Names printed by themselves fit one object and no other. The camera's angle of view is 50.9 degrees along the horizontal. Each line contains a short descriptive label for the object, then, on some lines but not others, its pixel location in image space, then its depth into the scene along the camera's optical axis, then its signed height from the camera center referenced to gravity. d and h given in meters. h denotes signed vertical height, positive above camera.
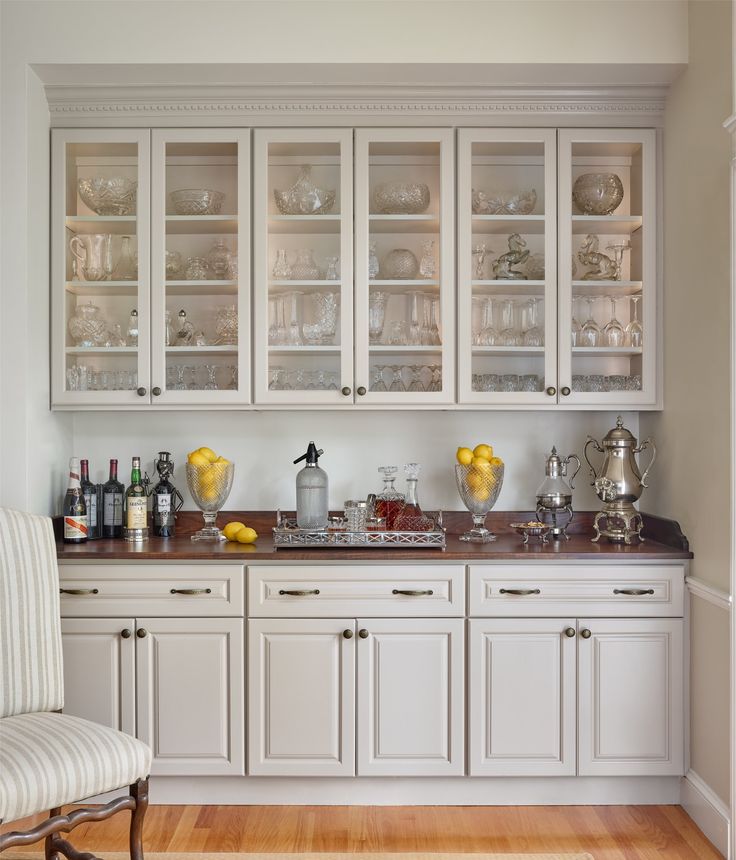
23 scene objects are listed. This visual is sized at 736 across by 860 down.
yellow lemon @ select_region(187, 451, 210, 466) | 2.96 -0.12
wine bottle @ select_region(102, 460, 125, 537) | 3.03 -0.31
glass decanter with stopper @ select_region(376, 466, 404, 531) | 2.92 -0.28
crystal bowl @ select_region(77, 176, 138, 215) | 3.02 +0.92
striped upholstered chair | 1.89 -0.81
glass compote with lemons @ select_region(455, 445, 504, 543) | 2.98 -0.20
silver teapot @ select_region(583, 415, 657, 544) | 2.94 -0.21
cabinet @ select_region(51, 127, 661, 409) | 2.97 +0.61
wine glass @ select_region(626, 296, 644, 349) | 2.99 +0.38
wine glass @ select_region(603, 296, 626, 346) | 3.02 +0.38
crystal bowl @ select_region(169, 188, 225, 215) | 3.01 +0.89
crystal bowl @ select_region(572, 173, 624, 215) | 3.01 +0.93
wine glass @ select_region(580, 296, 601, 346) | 3.01 +0.37
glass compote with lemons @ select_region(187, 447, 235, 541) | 2.97 -0.21
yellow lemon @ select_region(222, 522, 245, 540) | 2.92 -0.38
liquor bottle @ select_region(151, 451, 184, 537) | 3.06 -0.29
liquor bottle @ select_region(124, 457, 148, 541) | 2.95 -0.33
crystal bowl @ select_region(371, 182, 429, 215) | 3.00 +0.90
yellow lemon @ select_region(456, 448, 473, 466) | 2.98 -0.10
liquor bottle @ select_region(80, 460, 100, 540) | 2.99 -0.29
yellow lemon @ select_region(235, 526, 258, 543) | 2.88 -0.40
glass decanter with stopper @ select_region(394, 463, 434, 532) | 2.81 -0.32
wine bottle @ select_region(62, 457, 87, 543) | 2.87 -0.32
